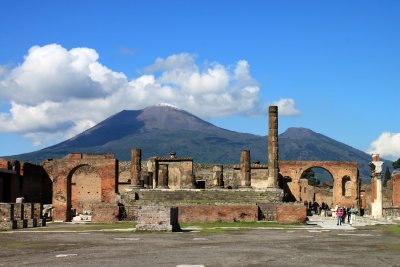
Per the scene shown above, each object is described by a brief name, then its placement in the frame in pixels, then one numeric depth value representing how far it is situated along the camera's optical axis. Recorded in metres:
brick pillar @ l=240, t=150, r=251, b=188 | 50.55
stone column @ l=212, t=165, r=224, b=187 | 57.25
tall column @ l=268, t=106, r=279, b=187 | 48.84
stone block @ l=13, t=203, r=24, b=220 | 34.41
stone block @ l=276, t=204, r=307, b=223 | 36.44
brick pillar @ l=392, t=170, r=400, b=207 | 62.88
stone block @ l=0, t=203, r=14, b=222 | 33.31
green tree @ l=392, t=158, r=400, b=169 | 127.36
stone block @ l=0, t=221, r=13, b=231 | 32.09
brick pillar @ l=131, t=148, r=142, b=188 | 50.44
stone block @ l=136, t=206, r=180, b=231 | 27.59
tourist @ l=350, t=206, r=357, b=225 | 44.22
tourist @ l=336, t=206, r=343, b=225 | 38.09
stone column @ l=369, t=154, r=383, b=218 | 50.72
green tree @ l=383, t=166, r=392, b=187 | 157.25
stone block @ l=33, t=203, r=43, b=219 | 36.81
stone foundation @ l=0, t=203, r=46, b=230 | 32.50
